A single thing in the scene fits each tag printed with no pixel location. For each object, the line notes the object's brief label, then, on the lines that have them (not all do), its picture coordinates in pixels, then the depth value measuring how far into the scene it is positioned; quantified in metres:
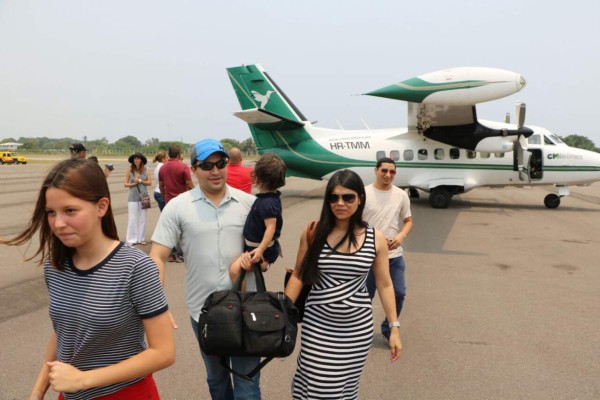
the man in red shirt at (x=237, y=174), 5.88
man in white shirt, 4.04
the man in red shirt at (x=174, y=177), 7.00
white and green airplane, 13.87
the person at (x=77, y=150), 5.83
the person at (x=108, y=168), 6.90
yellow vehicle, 46.16
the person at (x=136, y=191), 8.05
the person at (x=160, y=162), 8.45
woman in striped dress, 2.34
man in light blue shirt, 2.48
